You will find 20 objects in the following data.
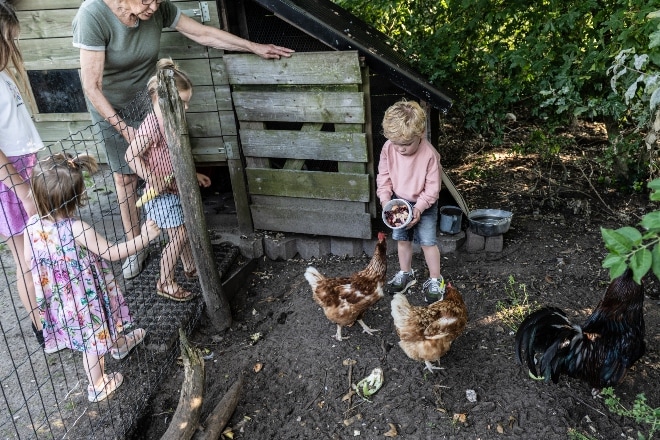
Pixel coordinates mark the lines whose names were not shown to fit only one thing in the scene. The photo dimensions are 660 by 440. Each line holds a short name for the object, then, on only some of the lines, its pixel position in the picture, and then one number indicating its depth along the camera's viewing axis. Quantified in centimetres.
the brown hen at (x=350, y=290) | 362
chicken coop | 412
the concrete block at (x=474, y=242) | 469
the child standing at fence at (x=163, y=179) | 366
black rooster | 304
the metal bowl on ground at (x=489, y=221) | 461
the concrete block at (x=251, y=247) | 497
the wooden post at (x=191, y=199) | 336
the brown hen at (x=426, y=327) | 324
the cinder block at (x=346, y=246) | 493
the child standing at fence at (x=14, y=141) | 312
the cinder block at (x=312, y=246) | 498
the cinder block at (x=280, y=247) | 495
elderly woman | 362
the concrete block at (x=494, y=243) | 466
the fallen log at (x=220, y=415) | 304
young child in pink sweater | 359
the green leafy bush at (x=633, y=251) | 173
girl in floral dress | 292
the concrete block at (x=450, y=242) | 471
